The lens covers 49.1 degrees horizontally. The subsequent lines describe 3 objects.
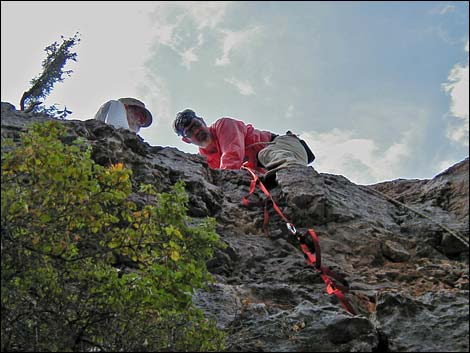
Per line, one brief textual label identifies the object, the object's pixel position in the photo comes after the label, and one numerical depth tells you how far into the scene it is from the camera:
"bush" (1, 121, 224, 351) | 2.85
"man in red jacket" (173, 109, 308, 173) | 7.32
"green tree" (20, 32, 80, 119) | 7.52
